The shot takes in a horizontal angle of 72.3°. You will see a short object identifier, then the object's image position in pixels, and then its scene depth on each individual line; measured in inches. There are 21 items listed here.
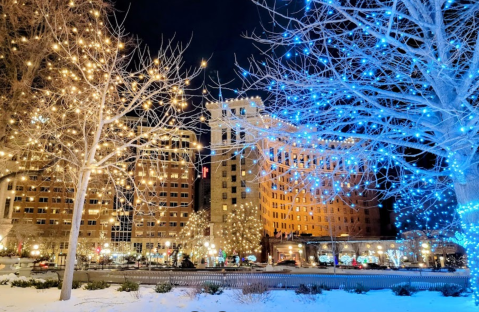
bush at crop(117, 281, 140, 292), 573.0
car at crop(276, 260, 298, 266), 1771.2
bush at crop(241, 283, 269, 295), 509.9
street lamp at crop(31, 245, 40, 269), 2517.0
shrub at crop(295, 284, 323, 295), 532.1
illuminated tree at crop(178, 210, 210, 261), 2474.4
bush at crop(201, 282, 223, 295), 549.6
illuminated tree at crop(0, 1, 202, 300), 535.8
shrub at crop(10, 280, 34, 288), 626.8
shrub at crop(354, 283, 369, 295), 558.6
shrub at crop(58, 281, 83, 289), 604.5
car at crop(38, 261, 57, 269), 1386.8
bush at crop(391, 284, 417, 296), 534.3
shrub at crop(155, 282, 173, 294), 565.9
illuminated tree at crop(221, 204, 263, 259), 2385.6
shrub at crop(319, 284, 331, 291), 589.5
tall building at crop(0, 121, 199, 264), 3503.9
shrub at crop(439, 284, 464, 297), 520.3
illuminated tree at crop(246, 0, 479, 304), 333.4
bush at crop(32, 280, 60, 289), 608.1
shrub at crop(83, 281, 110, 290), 585.6
